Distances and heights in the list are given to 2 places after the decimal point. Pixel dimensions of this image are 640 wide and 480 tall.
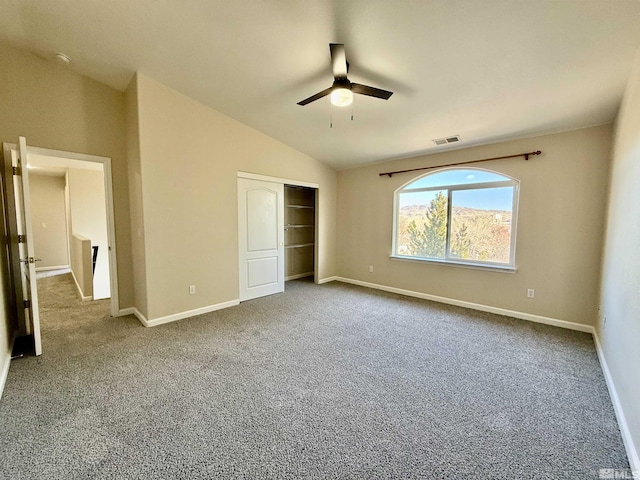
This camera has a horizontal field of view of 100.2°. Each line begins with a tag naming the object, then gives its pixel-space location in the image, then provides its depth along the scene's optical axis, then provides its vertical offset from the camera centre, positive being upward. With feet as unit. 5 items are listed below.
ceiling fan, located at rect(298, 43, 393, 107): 7.23 +3.77
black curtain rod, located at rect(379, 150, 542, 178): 11.40 +2.97
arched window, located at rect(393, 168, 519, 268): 12.44 +0.26
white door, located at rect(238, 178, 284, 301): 14.02 -0.88
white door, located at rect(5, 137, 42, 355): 8.16 -0.30
